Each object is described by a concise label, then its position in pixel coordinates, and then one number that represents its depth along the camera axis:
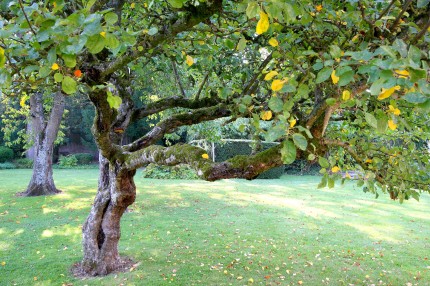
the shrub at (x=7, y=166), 24.19
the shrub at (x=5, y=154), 25.49
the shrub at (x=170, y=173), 19.34
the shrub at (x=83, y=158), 28.08
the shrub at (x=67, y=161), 26.63
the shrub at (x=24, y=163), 25.57
